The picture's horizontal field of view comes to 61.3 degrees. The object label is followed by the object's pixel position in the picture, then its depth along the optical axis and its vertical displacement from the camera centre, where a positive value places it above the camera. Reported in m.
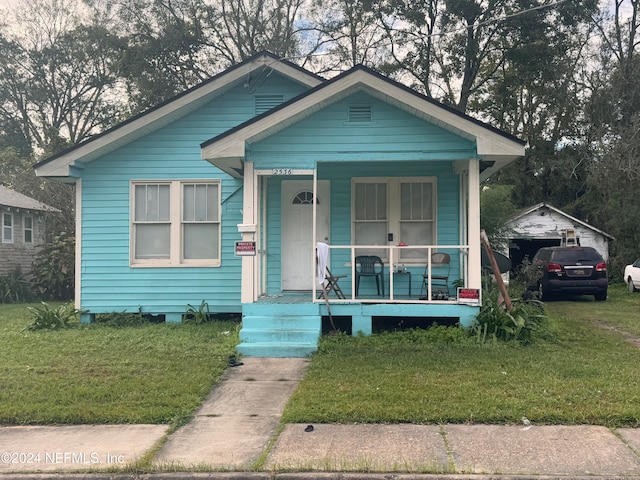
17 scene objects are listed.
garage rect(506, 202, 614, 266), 23.77 +1.33
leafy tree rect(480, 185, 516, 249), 17.67 +1.49
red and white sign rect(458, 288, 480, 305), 8.63 -0.58
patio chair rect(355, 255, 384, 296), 9.87 -0.14
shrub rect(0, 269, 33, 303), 17.00 -0.97
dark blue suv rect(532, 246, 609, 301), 15.14 -0.42
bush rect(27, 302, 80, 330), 10.30 -1.15
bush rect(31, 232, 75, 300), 16.39 -0.26
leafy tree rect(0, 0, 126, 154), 32.25 +10.91
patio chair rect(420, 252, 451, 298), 9.80 -0.23
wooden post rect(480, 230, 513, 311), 8.71 -0.24
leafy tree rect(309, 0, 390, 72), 25.86 +10.82
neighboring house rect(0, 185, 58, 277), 19.33 +1.14
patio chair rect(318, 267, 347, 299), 9.05 -0.43
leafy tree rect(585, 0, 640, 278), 22.36 +5.14
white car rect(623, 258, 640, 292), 17.94 -0.60
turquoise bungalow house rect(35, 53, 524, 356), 10.52 +0.92
